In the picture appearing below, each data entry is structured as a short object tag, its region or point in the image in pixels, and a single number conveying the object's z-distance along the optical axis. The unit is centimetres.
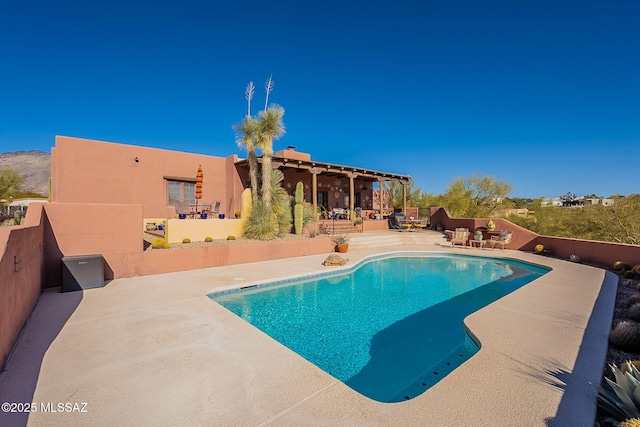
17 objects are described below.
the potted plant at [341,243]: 1214
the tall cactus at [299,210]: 1296
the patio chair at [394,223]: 1841
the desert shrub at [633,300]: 505
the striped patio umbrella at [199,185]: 1206
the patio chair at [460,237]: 1425
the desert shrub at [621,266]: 841
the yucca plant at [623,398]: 210
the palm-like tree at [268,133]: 1209
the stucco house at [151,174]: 1145
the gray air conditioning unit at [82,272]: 623
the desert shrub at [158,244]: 865
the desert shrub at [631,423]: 173
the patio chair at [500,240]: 1316
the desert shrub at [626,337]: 350
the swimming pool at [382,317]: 386
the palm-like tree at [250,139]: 1249
